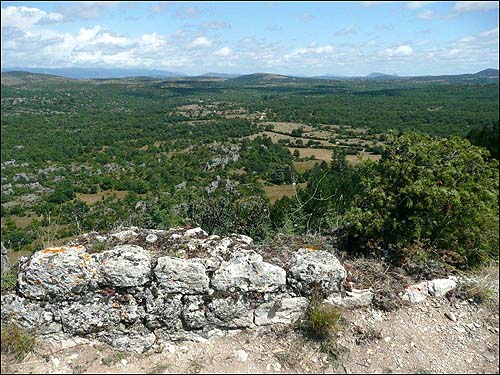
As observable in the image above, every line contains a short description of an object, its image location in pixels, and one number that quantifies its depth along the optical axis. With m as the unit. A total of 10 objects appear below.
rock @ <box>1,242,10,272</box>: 5.61
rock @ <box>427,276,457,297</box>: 5.65
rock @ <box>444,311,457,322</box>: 5.34
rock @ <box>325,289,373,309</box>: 5.34
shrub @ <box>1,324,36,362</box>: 4.56
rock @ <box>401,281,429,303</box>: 5.53
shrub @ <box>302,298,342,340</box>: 4.93
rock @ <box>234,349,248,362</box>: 4.75
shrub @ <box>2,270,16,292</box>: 5.02
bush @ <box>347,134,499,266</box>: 6.07
